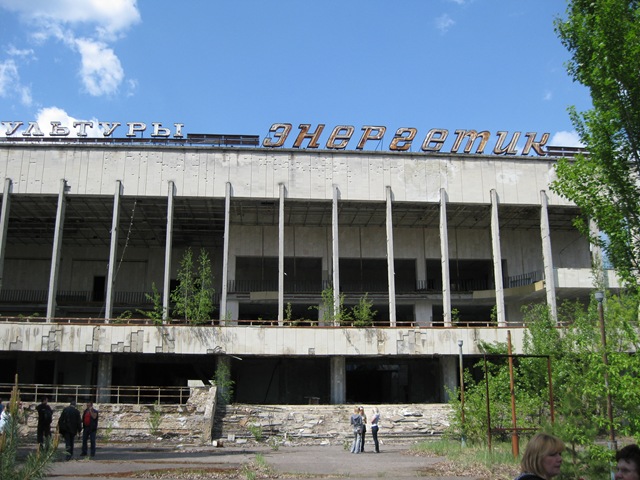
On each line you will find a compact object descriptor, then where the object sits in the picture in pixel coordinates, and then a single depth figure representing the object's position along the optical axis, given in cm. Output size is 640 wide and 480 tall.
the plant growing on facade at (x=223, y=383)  3189
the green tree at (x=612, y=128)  1366
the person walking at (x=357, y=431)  2092
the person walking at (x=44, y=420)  1967
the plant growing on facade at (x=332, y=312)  3769
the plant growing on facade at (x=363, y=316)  3719
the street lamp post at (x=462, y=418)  2128
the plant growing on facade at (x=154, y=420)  2622
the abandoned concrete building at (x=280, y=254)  3666
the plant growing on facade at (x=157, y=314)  3619
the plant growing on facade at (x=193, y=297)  3700
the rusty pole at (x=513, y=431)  1685
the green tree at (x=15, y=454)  580
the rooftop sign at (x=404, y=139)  4066
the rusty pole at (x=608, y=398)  1216
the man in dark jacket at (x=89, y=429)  1870
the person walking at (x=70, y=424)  1766
